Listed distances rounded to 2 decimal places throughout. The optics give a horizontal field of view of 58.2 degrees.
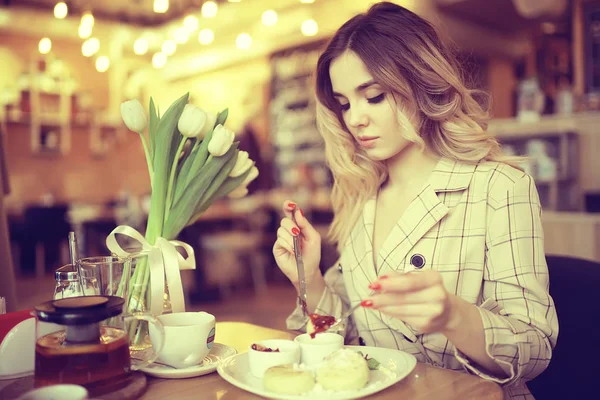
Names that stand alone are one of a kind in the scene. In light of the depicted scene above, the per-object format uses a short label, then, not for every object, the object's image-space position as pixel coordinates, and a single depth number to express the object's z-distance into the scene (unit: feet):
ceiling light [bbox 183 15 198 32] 18.72
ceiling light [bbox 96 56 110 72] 21.49
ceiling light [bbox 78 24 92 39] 17.08
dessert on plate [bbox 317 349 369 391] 2.97
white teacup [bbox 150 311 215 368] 3.32
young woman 3.88
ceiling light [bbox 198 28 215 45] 19.74
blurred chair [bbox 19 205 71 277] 21.25
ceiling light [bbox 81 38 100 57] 18.33
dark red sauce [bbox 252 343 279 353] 3.27
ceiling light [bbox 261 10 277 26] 18.10
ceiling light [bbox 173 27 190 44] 19.40
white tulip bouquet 3.79
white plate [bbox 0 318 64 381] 3.31
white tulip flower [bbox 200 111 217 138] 4.02
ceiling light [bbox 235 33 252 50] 19.67
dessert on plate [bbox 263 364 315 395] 2.94
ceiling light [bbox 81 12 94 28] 17.12
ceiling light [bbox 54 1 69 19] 15.17
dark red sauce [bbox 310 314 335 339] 3.50
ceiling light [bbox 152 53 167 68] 21.64
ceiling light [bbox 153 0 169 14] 16.16
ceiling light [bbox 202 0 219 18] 17.62
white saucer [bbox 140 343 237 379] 3.35
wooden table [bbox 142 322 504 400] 3.01
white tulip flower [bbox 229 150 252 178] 4.16
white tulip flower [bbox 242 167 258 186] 4.33
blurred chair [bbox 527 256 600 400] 4.03
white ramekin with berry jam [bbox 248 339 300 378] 3.19
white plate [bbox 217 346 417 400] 2.94
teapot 2.91
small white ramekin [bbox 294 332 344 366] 3.27
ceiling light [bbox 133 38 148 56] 20.61
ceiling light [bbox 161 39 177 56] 20.91
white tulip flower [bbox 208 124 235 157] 3.87
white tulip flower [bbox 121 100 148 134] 3.87
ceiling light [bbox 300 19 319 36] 18.01
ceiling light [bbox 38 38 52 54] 17.83
